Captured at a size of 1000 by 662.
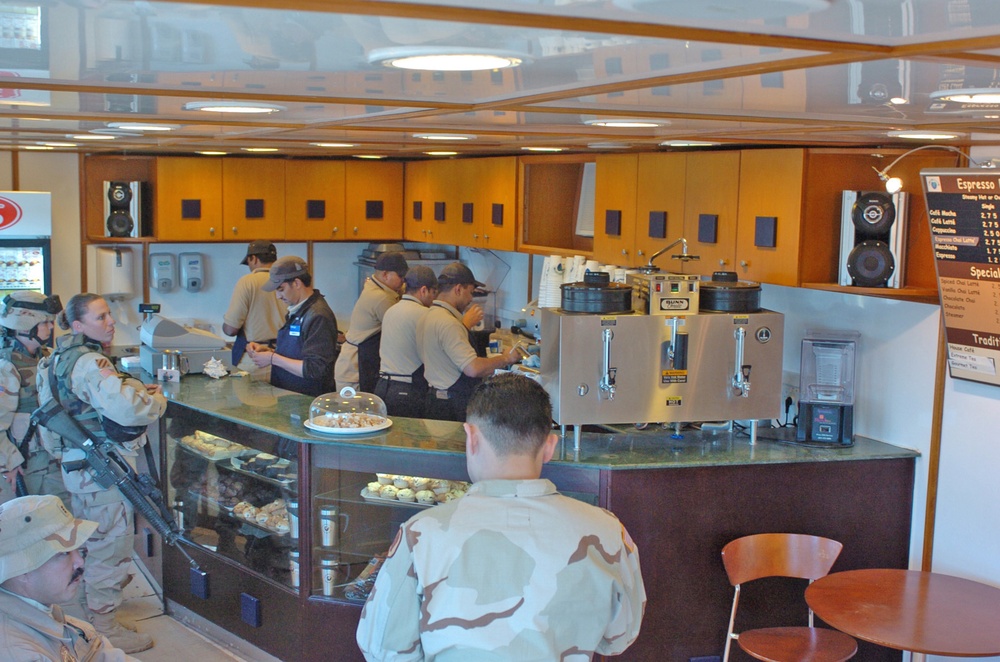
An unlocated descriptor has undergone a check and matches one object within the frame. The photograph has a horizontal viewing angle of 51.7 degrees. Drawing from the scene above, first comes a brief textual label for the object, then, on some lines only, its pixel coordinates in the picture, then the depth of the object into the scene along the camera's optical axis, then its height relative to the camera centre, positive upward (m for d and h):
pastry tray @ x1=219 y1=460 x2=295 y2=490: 4.33 -1.12
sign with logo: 7.20 +0.00
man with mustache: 2.57 -0.92
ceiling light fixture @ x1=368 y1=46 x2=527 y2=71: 1.60 +0.27
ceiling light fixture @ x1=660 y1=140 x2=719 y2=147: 4.55 +0.39
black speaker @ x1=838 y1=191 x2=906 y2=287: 4.20 -0.02
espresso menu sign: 3.50 -0.08
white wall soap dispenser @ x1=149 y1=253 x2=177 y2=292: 8.05 -0.42
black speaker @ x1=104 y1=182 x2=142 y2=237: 7.68 +0.06
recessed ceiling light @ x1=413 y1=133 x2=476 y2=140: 4.25 +0.37
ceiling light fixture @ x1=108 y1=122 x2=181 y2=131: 3.75 +0.34
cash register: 5.61 -0.69
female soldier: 4.59 -0.90
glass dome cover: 4.21 -0.79
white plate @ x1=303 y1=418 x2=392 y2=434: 4.14 -0.83
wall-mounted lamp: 3.99 +0.21
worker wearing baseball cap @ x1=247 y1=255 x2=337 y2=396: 5.50 -0.61
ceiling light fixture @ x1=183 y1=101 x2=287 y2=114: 2.73 +0.31
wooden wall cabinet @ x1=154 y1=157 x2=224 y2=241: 7.79 +0.15
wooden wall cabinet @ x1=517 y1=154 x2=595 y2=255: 6.89 +0.16
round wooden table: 3.24 -1.26
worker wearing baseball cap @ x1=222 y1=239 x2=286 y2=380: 6.70 -0.58
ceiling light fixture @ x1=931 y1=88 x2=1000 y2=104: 2.09 +0.30
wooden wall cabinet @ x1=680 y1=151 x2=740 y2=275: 4.90 +0.11
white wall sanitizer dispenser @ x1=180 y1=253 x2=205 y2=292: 8.21 -0.42
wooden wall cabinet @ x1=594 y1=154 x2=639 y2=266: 5.71 +0.12
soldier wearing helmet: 5.14 -0.89
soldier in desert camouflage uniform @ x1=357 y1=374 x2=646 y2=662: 2.20 -0.74
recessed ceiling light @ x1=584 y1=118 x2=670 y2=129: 3.17 +0.33
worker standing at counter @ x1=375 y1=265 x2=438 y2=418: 5.45 -0.68
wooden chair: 3.77 -1.27
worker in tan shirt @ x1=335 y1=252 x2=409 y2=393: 6.20 -0.64
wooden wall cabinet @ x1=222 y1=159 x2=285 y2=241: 8.05 +0.17
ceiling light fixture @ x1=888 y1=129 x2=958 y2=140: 3.45 +0.35
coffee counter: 4.00 -1.10
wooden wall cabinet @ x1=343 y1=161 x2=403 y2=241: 8.51 +0.19
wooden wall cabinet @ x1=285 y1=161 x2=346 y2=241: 8.28 +0.17
